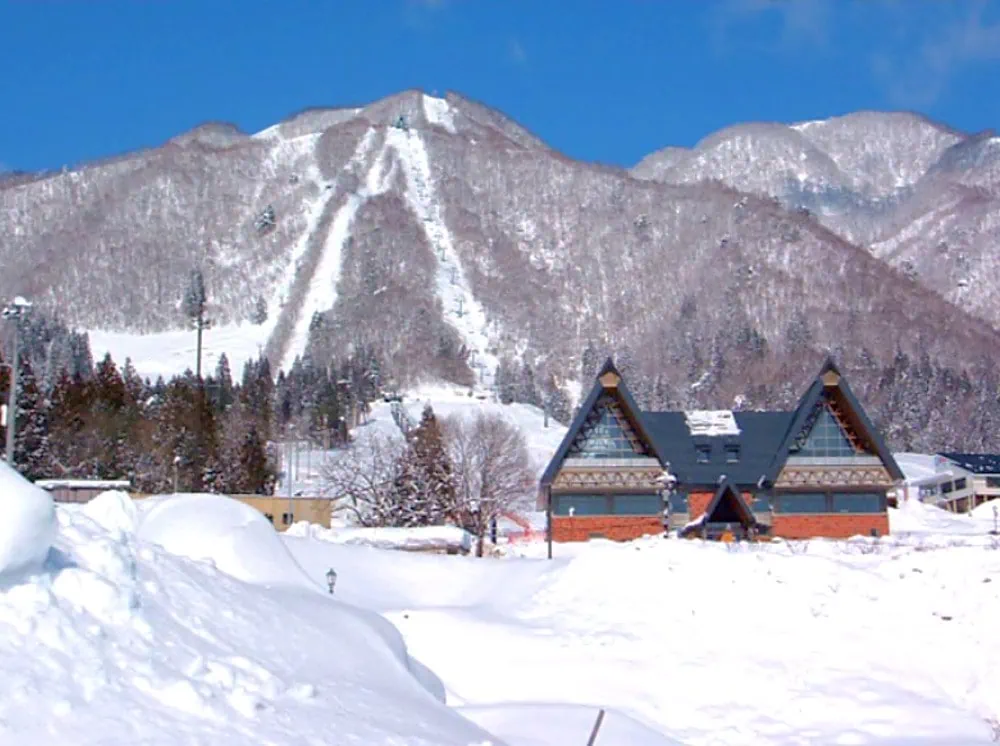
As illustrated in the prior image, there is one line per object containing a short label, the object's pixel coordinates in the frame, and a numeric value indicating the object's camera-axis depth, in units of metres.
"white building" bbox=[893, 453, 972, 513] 81.75
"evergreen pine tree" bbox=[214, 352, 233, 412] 122.29
